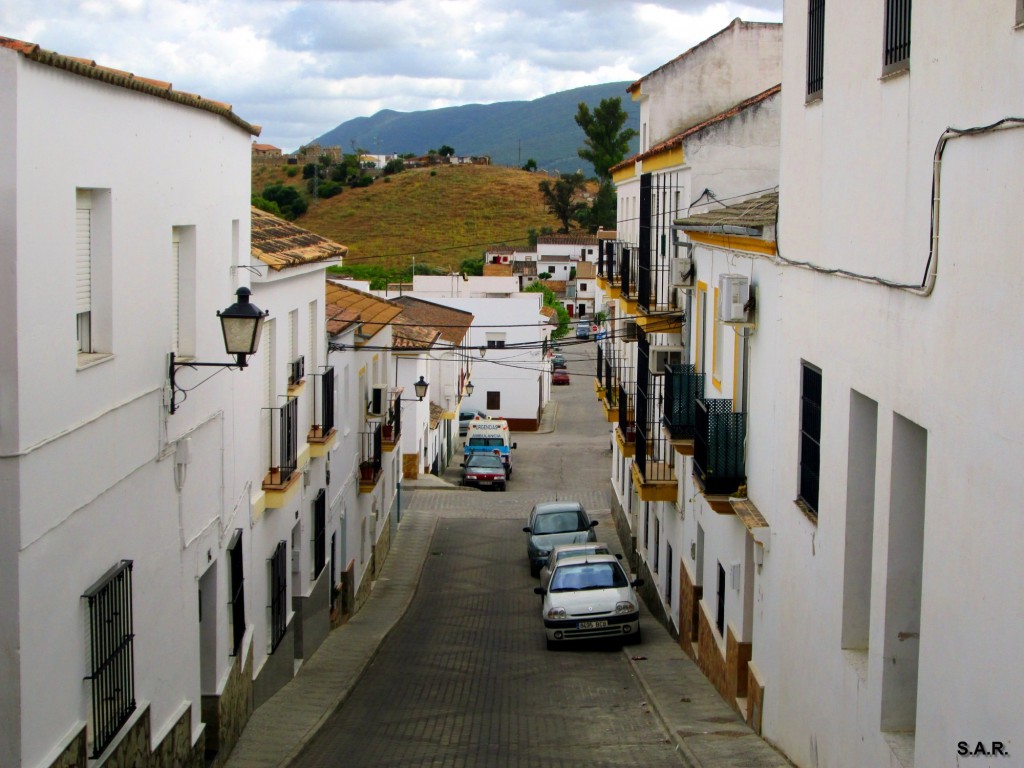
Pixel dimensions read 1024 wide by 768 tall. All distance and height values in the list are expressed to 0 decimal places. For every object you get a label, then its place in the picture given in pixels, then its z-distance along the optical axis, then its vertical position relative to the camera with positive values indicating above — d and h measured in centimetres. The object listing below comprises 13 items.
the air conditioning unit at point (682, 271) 1767 +20
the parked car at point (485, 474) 4147 -658
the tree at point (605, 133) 10088 +1267
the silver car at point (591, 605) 1869 -501
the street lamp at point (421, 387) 3075 -271
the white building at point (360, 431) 2081 -295
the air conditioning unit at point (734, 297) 1292 -13
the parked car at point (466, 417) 5693 -649
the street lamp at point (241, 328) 950 -38
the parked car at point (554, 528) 2633 -545
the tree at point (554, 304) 7807 -143
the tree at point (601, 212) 10738 +664
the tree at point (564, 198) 11956 +843
